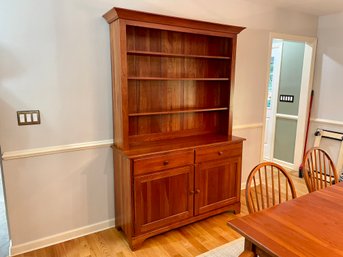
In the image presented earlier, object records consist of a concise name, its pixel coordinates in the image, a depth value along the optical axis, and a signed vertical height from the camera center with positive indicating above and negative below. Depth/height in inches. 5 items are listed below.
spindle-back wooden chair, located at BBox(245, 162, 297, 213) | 62.0 -24.2
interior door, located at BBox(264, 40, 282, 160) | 176.2 -1.2
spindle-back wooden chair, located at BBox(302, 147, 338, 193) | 79.2 -25.8
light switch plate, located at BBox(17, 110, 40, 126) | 83.5 -9.8
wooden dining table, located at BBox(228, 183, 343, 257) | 45.4 -26.9
